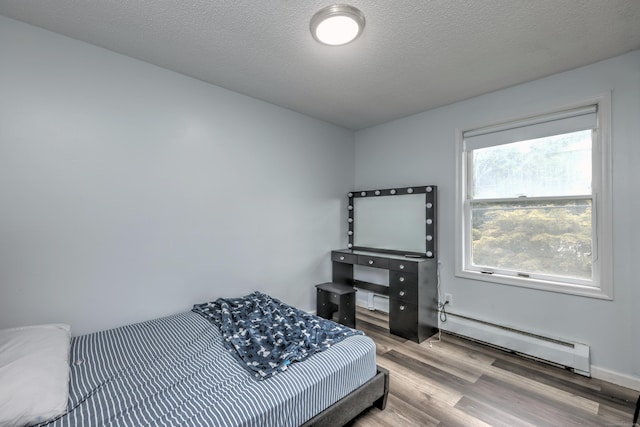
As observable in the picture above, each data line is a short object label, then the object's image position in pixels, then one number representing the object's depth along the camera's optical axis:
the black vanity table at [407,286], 2.84
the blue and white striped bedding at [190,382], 1.17
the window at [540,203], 2.24
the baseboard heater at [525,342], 2.21
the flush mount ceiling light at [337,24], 1.61
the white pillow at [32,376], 1.06
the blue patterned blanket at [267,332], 1.60
